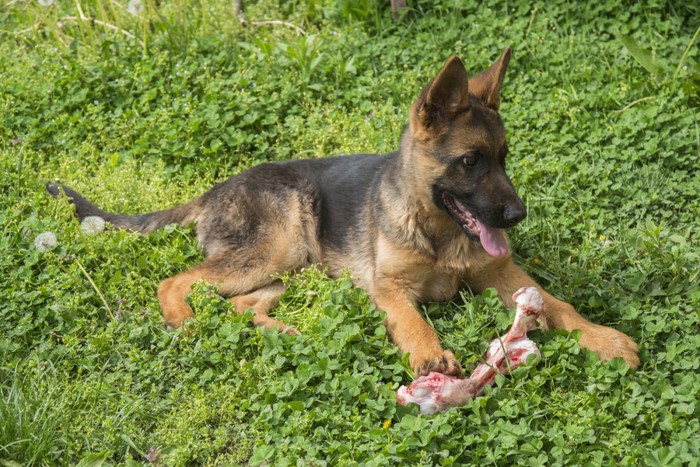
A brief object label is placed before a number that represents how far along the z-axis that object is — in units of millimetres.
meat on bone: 4660
